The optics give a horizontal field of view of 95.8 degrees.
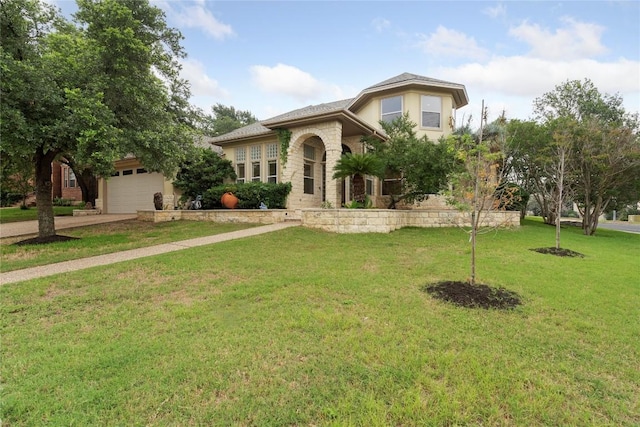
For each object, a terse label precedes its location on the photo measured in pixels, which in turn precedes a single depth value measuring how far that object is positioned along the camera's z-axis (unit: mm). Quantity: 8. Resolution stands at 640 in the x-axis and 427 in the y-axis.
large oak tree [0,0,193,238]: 7086
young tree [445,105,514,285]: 4699
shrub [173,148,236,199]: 14867
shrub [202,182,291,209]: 12898
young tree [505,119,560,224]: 14938
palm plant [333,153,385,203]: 11070
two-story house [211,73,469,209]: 12484
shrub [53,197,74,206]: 23938
